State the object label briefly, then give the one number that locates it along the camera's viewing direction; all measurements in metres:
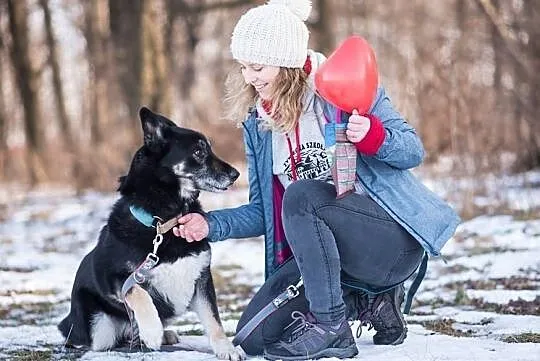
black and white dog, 4.13
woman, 3.76
